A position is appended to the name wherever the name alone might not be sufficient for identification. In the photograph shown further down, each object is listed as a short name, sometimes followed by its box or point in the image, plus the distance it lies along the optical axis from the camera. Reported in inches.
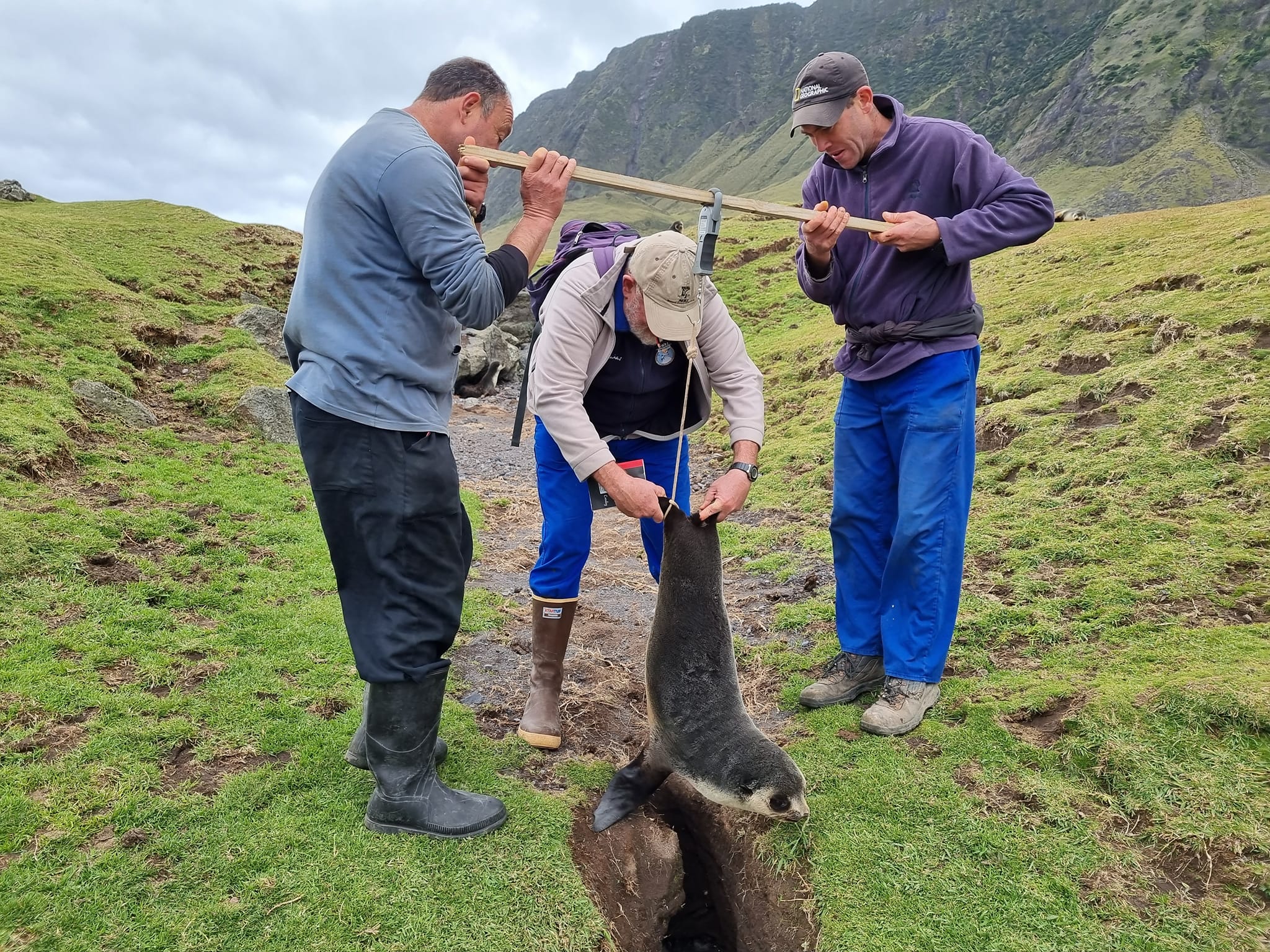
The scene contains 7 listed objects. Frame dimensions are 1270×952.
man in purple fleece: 172.6
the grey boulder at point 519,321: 1053.8
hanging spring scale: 158.2
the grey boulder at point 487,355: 831.7
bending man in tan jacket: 161.3
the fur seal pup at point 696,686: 154.7
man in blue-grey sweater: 125.4
